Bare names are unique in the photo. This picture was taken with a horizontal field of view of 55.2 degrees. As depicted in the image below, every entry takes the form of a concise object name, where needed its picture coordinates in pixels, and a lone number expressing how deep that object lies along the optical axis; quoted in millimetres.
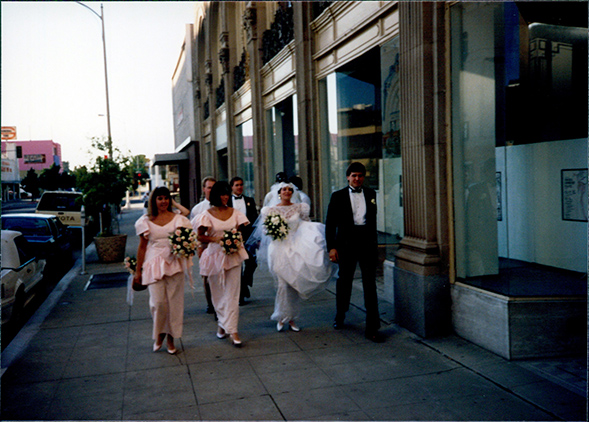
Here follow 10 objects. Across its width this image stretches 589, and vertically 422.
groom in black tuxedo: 6969
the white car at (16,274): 7923
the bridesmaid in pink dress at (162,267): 6453
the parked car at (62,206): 20266
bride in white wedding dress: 7270
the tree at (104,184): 15359
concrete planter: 15508
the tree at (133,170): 16219
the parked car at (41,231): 13719
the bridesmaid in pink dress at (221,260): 6848
